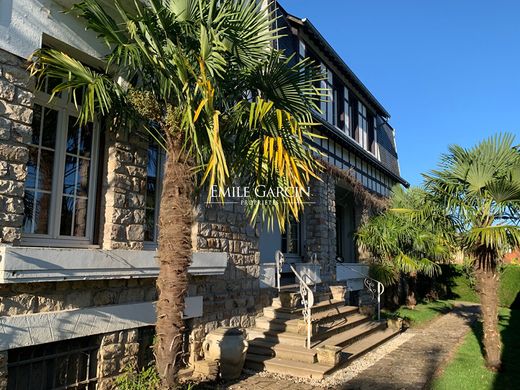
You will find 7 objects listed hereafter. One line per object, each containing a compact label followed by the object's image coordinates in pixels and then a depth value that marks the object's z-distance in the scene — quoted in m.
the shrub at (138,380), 4.87
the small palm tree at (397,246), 13.46
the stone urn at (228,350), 6.40
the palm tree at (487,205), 7.18
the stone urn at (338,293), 10.47
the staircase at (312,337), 6.93
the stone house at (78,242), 4.52
